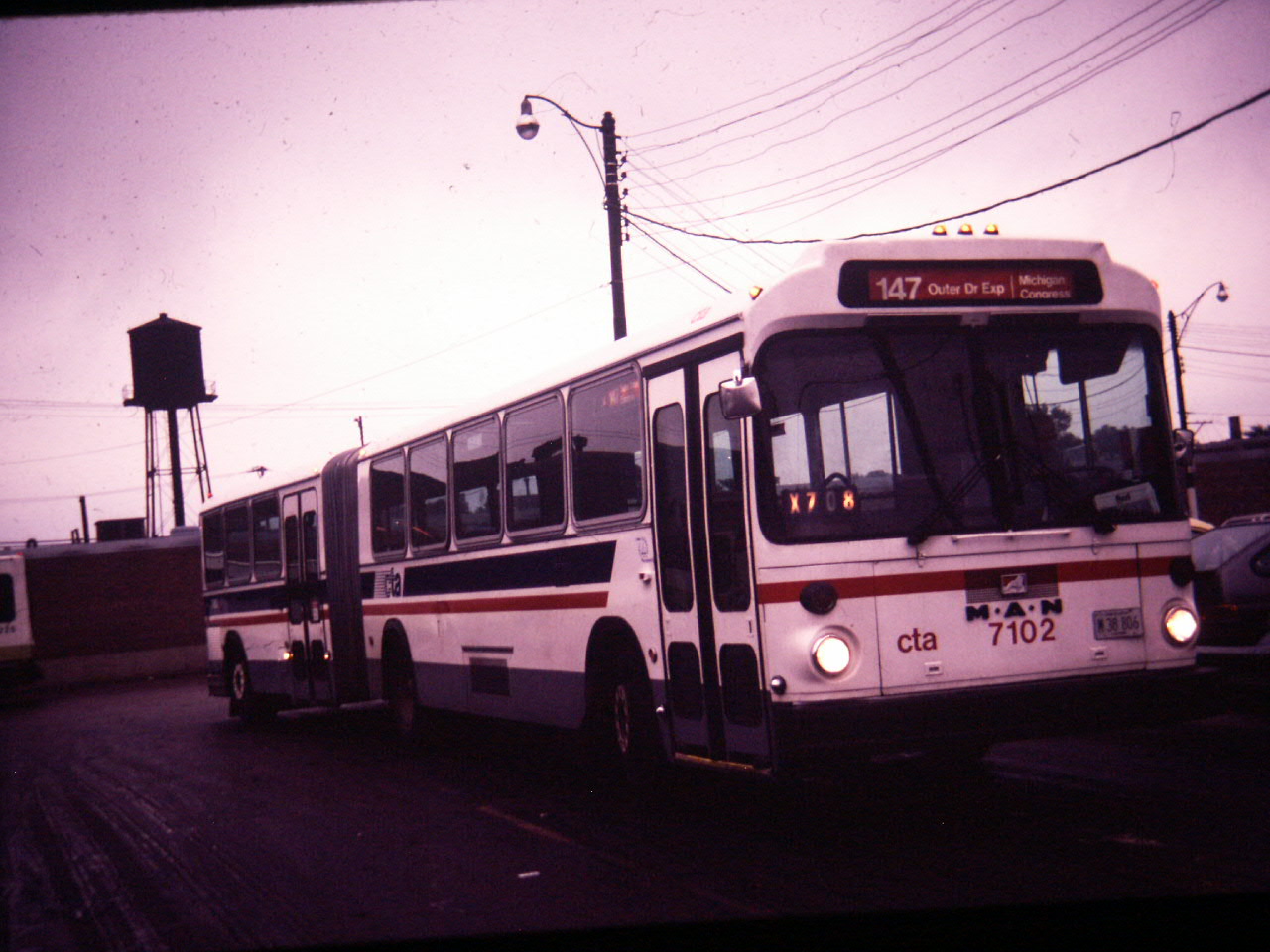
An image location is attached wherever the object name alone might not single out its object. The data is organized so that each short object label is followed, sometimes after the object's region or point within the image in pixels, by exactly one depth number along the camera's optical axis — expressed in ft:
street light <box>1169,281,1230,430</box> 108.68
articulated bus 24.04
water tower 173.17
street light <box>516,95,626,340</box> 64.28
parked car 37.73
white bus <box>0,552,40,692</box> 95.20
